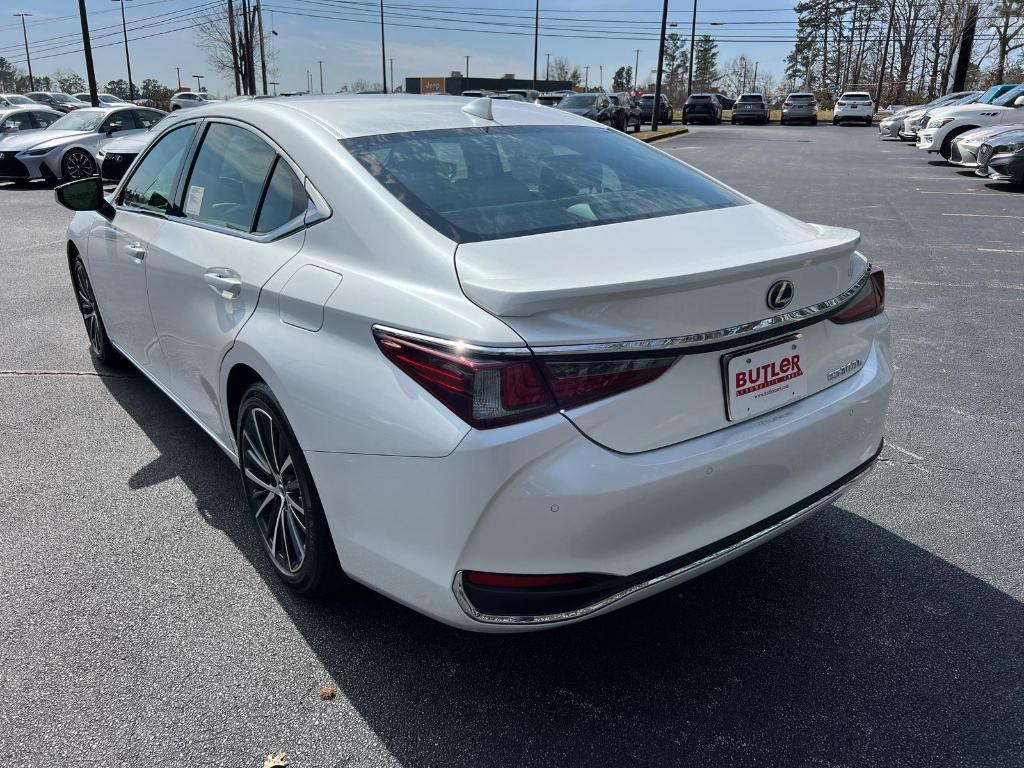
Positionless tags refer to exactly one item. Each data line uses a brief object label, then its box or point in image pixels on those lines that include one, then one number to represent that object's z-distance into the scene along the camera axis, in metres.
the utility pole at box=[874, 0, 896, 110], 59.10
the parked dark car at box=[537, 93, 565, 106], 30.11
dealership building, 86.25
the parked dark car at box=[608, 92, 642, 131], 29.89
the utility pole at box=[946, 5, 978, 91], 38.12
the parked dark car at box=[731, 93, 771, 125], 43.38
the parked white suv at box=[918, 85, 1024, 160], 18.44
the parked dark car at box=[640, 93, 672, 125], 45.38
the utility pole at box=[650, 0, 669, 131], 34.03
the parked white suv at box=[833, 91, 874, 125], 41.69
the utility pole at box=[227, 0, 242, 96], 37.12
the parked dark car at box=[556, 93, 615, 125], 26.42
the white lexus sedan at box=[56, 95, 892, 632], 1.92
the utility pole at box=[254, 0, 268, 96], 46.86
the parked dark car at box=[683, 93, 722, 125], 43.38
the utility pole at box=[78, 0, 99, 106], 26.73
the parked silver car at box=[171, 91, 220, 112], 33.66
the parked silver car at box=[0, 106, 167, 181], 15.34
